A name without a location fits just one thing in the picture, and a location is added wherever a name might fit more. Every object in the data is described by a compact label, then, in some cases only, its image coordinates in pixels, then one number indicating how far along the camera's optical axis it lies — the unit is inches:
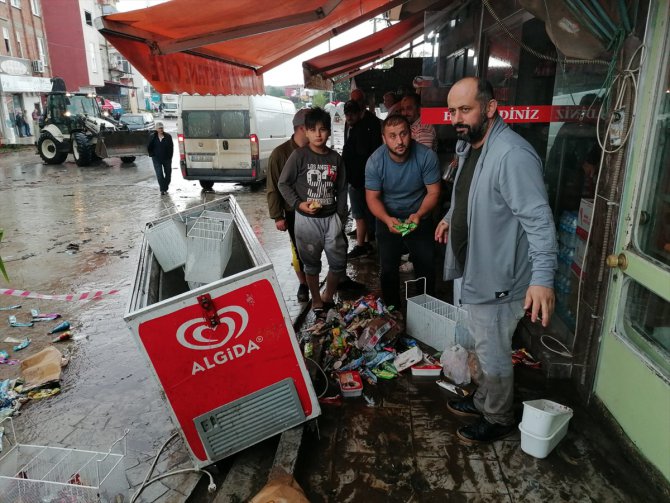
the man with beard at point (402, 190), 146.9
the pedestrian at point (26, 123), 1137.4
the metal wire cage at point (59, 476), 87.9
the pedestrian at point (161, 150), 458.0
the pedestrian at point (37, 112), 1023.0
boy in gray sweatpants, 165.3
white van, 439.8
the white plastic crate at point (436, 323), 138.7
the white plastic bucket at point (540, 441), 99.8
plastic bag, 130.6
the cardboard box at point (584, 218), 119.0
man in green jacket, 182.4
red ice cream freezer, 92.4
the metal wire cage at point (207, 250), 136.7
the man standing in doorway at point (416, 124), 210.5
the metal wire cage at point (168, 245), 154.8
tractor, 654.5
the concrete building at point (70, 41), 1402.6
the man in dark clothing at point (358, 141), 232.8
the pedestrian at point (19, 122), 1104.8
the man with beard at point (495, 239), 86.2
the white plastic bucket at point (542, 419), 97.3
